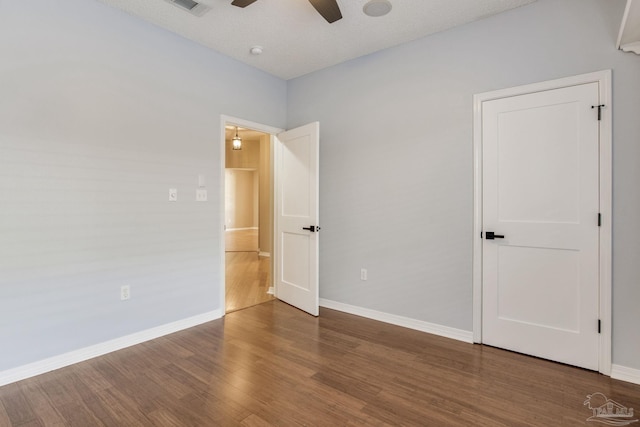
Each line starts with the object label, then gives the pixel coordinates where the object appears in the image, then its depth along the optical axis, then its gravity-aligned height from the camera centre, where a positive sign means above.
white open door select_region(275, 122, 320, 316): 3.56 -0.08
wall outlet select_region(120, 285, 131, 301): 2.77 -0.71
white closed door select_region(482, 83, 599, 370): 2.38 -0.12
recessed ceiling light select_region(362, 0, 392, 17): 2.56 +1.67
